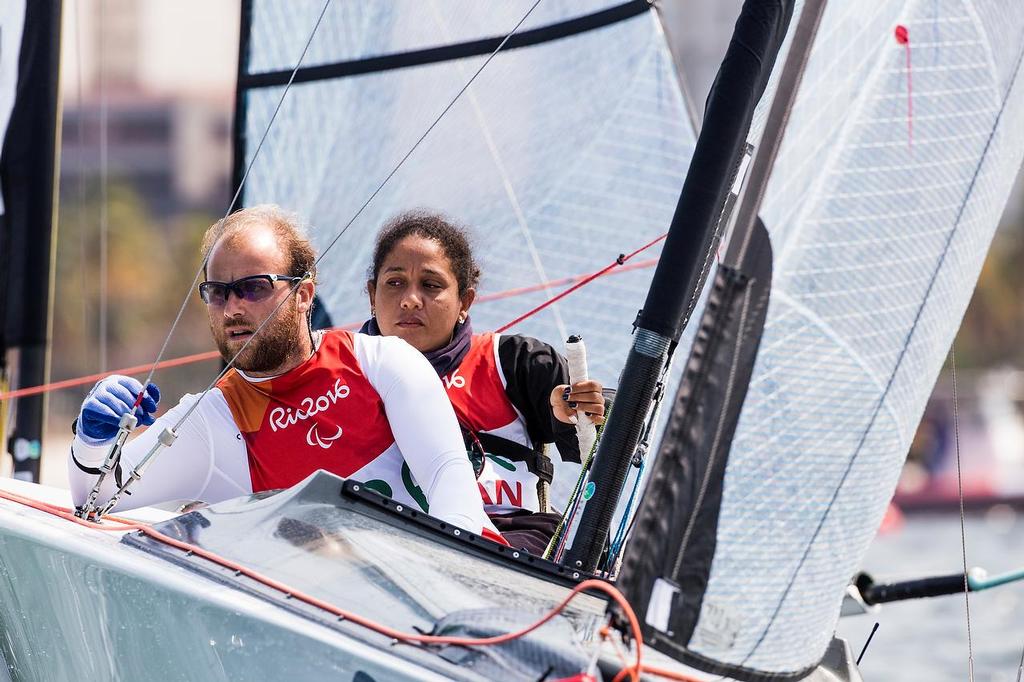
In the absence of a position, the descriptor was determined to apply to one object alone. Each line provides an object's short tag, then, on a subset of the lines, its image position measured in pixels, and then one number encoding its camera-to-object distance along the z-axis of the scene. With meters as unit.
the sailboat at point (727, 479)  18.25
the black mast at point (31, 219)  20.35
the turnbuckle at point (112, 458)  18.58
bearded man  18.72
